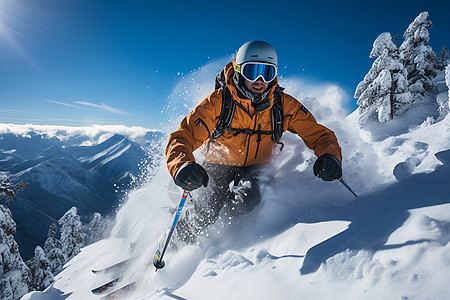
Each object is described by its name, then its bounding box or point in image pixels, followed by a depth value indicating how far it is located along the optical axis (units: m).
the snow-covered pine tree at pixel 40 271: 17.09
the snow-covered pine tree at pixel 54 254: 20.84
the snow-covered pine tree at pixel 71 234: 22.28
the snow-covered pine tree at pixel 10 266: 11.79
